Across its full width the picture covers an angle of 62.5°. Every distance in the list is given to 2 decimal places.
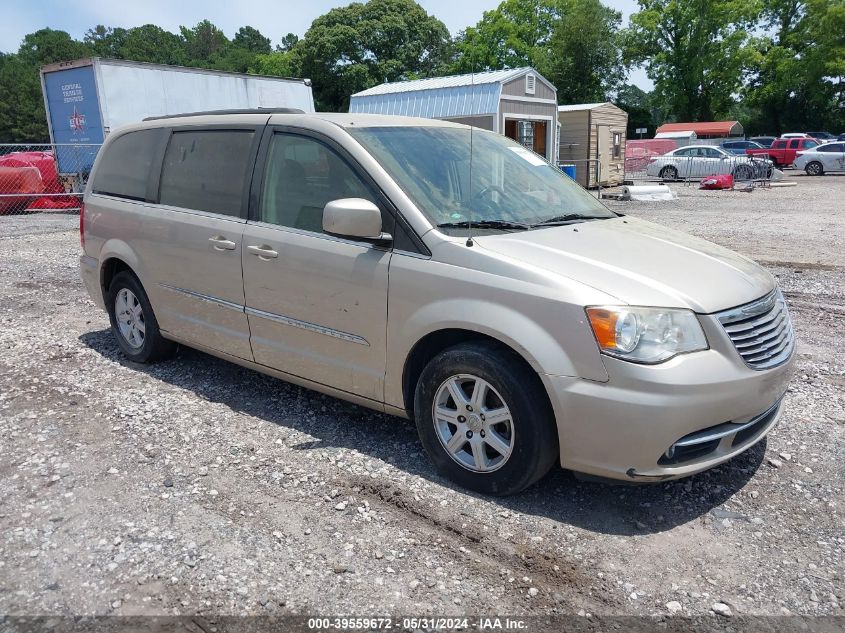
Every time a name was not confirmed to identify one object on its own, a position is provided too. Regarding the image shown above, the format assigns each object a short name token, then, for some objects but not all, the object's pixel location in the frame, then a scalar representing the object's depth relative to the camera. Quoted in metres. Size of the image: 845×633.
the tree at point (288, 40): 107.88
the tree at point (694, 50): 55.31
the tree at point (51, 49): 81.06
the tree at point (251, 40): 123.28
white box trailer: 15.96
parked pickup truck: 37.03
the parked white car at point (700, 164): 28.27
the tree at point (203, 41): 116.31
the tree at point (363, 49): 56.41
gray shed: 20.70
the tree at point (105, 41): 95.12
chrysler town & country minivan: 3.08
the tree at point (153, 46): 93.40
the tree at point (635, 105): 57.50
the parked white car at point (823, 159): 32.16
